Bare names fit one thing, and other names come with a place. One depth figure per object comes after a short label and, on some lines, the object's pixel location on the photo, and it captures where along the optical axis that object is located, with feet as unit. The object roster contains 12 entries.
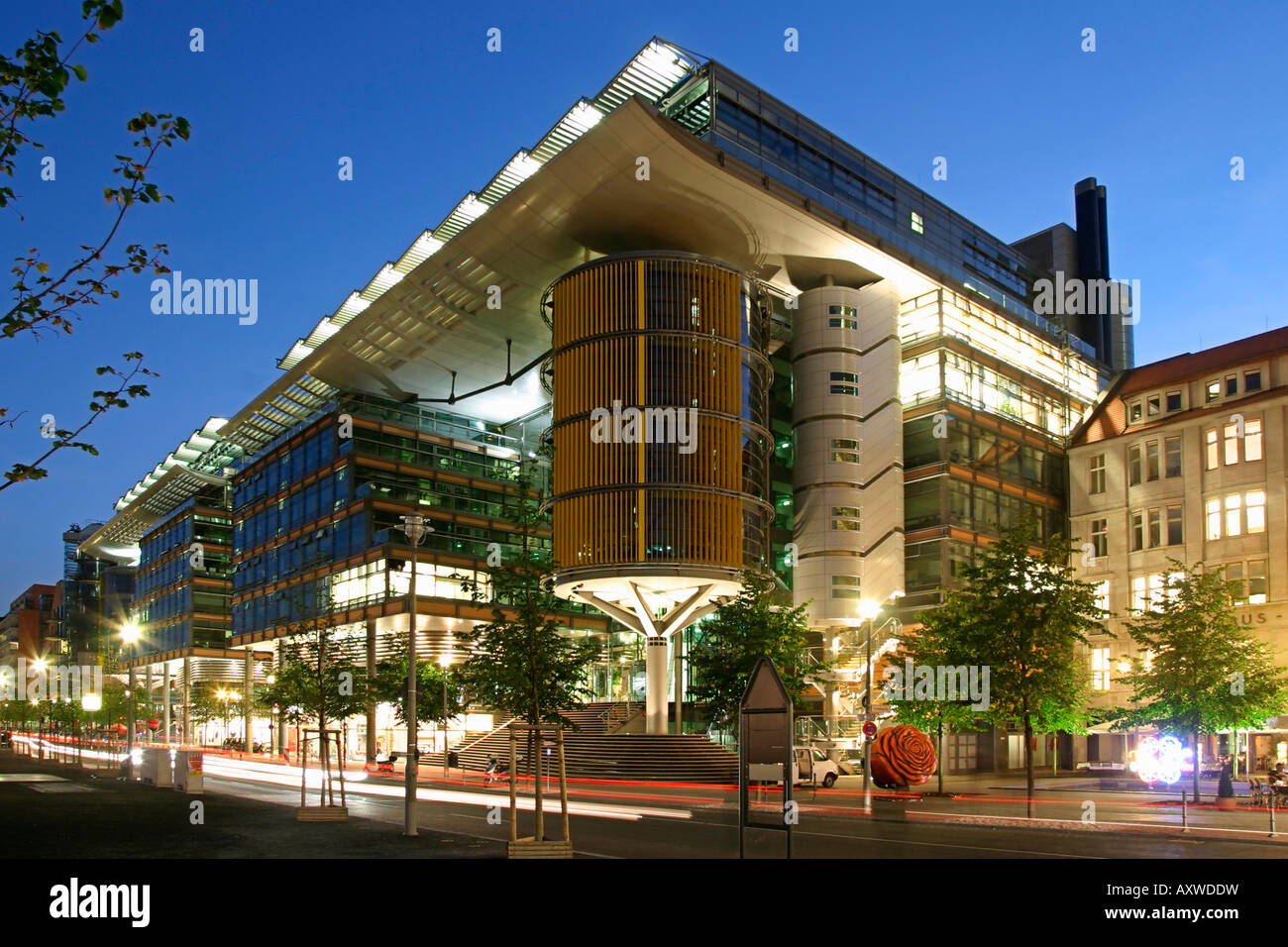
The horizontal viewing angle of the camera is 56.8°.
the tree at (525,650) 76.64
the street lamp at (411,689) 81.56
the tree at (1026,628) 121.70
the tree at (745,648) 148.87
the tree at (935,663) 138.41
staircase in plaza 177.27
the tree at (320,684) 117.19
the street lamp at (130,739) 155.84
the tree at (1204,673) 127.03
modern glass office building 200.64
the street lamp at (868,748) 116.37
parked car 147.02
